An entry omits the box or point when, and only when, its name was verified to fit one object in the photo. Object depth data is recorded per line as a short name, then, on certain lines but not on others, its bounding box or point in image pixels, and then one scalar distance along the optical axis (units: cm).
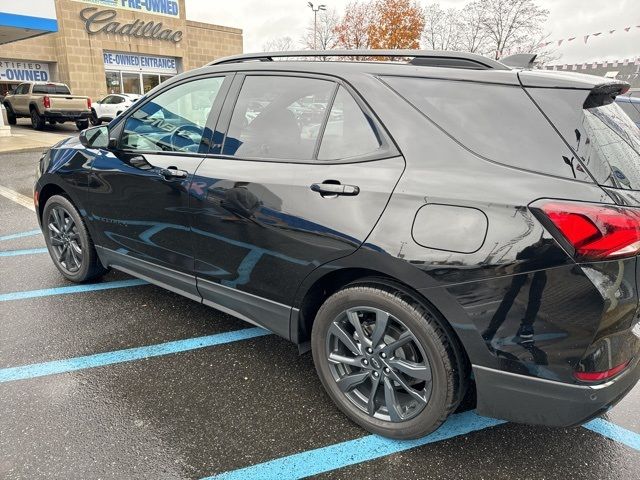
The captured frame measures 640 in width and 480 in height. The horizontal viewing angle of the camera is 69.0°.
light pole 4028
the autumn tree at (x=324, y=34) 5012
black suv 172
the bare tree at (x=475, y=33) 3538
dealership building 2541
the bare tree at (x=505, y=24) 3378
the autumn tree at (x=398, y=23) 3603
